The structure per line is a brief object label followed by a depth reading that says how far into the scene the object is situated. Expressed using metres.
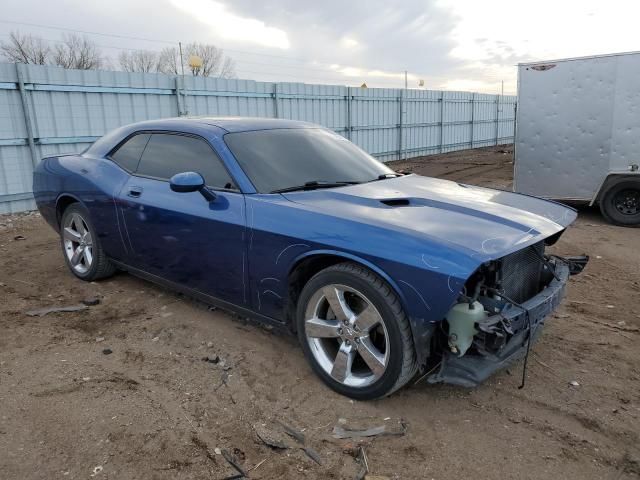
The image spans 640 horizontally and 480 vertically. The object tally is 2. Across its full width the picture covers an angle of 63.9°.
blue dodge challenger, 2.71
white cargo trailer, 7.89
